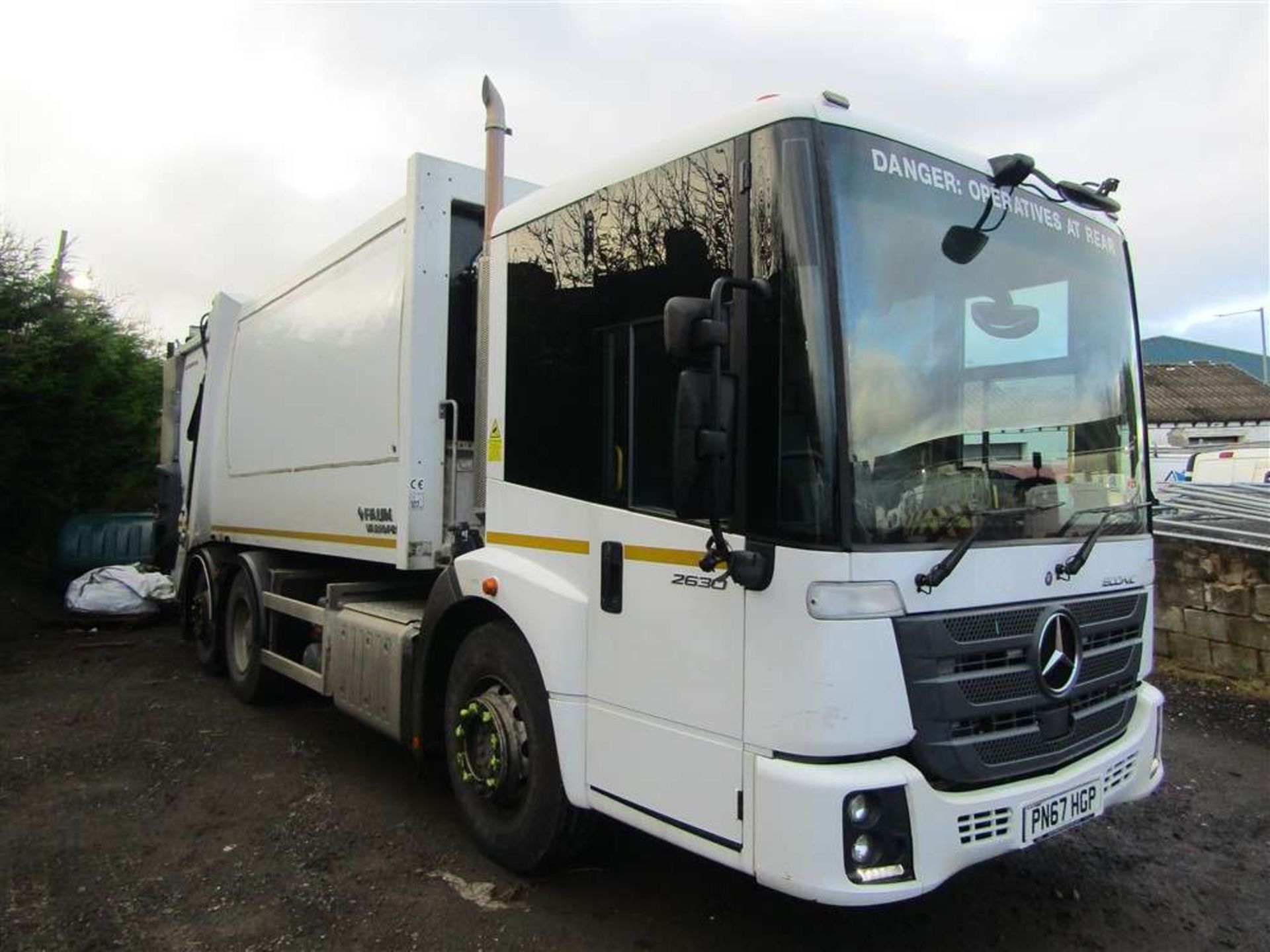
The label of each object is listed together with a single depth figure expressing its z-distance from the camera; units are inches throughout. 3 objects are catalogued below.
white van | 681.0
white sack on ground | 385.4
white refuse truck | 98.8
